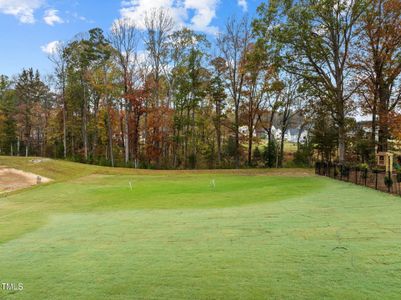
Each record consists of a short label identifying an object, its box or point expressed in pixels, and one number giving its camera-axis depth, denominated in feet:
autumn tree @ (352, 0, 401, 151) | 59.36
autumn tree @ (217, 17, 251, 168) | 93.81
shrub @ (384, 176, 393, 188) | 35.05
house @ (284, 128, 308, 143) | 209.30
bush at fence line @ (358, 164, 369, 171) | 44.01
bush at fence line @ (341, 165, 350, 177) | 50.52
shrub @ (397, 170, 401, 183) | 34.35
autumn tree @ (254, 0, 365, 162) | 57.67
